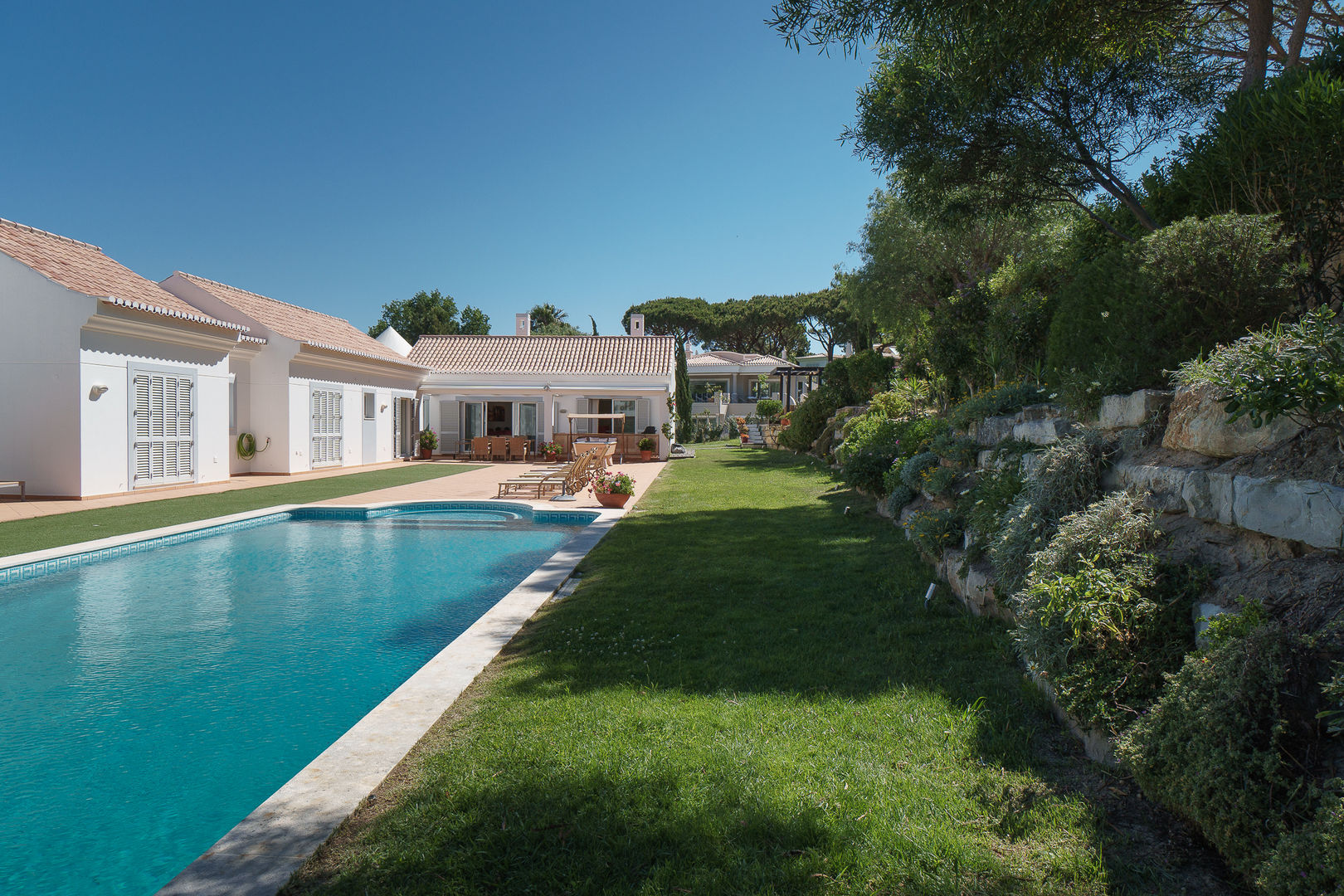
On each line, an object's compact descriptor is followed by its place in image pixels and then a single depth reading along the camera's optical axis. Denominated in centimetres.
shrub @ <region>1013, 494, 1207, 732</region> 289
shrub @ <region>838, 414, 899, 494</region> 1051
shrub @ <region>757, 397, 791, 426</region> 3456
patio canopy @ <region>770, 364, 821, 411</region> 3152
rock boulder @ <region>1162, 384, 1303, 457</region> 310
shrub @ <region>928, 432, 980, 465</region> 745
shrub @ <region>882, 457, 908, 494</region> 891
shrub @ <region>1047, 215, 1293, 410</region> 449
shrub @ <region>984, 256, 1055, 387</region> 909
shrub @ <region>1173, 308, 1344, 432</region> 256
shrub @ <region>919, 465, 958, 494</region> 727
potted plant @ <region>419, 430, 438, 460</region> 2586
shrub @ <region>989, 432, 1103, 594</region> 418
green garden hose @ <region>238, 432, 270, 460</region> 1906
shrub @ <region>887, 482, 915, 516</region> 854
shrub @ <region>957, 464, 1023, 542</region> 520
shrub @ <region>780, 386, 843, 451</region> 2295
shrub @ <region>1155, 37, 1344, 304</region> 467
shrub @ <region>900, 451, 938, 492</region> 841
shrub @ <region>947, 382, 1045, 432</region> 697
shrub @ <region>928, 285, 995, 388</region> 1133
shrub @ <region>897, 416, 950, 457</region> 978
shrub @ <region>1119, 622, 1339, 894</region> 204
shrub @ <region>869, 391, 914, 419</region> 1652
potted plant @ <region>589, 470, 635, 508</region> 1260
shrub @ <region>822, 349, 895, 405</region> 2117
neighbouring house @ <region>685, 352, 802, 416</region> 4384
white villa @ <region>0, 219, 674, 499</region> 1306
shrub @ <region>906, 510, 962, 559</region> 624
